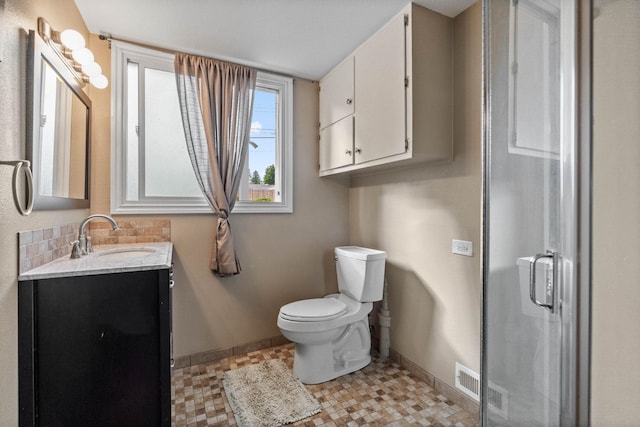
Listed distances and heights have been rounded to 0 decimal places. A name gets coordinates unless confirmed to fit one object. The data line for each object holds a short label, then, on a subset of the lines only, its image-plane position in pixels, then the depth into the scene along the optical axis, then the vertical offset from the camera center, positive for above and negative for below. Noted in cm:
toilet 189 -72
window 199 +50
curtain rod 193 +114
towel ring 95 +9
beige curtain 211 +58
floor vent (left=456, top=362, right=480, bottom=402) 162 -95
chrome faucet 150 -17
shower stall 76 +0
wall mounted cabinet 164 +72
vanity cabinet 113 -56
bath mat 160 -111
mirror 119 +38
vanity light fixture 131 +79
